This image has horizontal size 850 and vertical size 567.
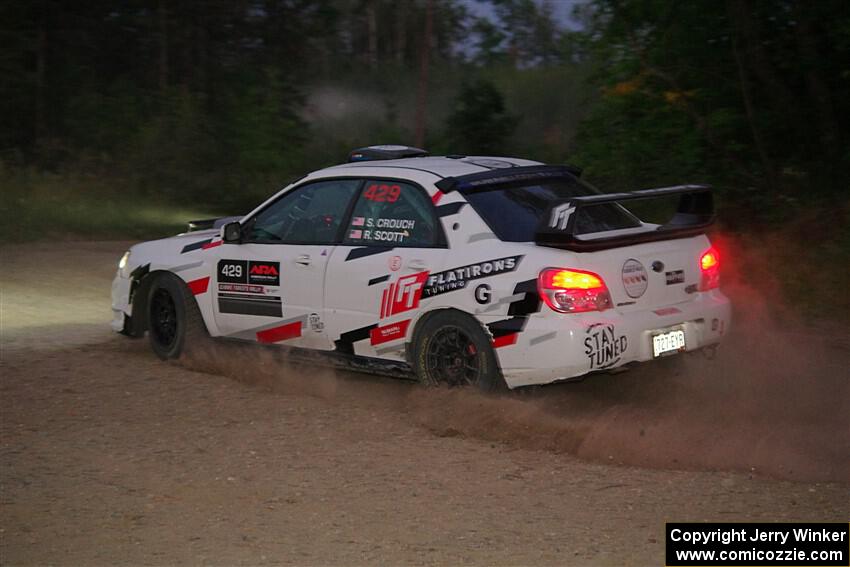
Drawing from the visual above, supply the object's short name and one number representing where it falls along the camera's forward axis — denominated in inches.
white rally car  272.4
